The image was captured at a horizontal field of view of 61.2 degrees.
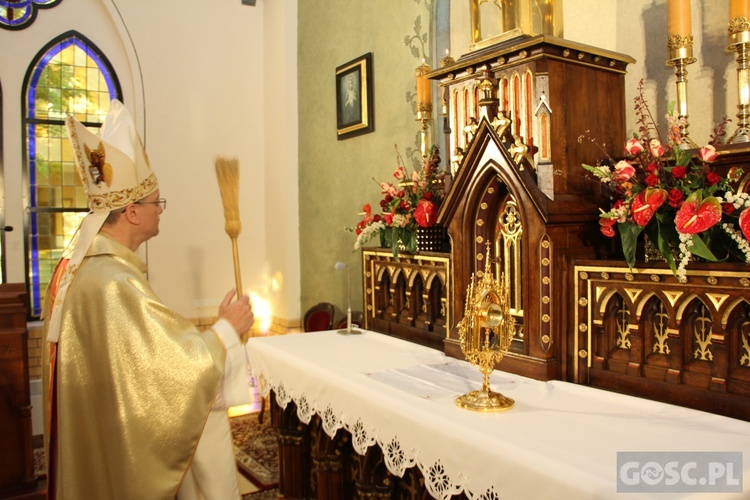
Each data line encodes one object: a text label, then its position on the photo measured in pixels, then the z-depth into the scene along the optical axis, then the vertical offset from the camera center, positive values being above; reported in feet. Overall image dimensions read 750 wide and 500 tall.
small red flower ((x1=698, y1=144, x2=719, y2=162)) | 7.04 +0.97
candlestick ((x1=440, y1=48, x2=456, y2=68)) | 10.99 +3.27
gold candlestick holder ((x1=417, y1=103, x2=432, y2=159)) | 13.41 +2.72
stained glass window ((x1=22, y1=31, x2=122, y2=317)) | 21.11 +3.90
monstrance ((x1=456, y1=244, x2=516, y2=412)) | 7.57 -0.99
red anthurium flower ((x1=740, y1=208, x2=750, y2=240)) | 6.37 +0.18
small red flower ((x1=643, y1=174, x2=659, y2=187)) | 7.39 +0.73
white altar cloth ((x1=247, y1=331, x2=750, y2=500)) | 5.54 -1.88
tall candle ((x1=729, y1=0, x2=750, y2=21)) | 7.82 +2.87
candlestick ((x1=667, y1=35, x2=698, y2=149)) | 8.39 +2.38
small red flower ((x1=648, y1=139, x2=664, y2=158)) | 7.47 +1.10
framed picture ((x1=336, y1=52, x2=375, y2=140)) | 17.71 +4.33
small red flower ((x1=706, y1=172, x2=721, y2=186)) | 7.02 +0.71
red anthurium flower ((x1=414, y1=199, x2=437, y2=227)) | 11.41 +0.59
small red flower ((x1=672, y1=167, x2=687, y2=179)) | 7.29 +0.80
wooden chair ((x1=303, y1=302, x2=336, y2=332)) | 17.98 -2.08
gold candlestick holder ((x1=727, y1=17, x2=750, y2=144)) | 7.86 +2.16
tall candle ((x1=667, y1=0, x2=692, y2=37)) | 8.41 +2.98
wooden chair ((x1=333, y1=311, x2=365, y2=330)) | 14.86 -1.78
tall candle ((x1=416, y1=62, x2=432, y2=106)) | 13.17 +3.29
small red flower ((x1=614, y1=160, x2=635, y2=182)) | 7.66 +0.87
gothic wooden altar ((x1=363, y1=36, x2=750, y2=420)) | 7.00 -0.06
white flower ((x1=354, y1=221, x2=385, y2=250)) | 12.46 +0.31
